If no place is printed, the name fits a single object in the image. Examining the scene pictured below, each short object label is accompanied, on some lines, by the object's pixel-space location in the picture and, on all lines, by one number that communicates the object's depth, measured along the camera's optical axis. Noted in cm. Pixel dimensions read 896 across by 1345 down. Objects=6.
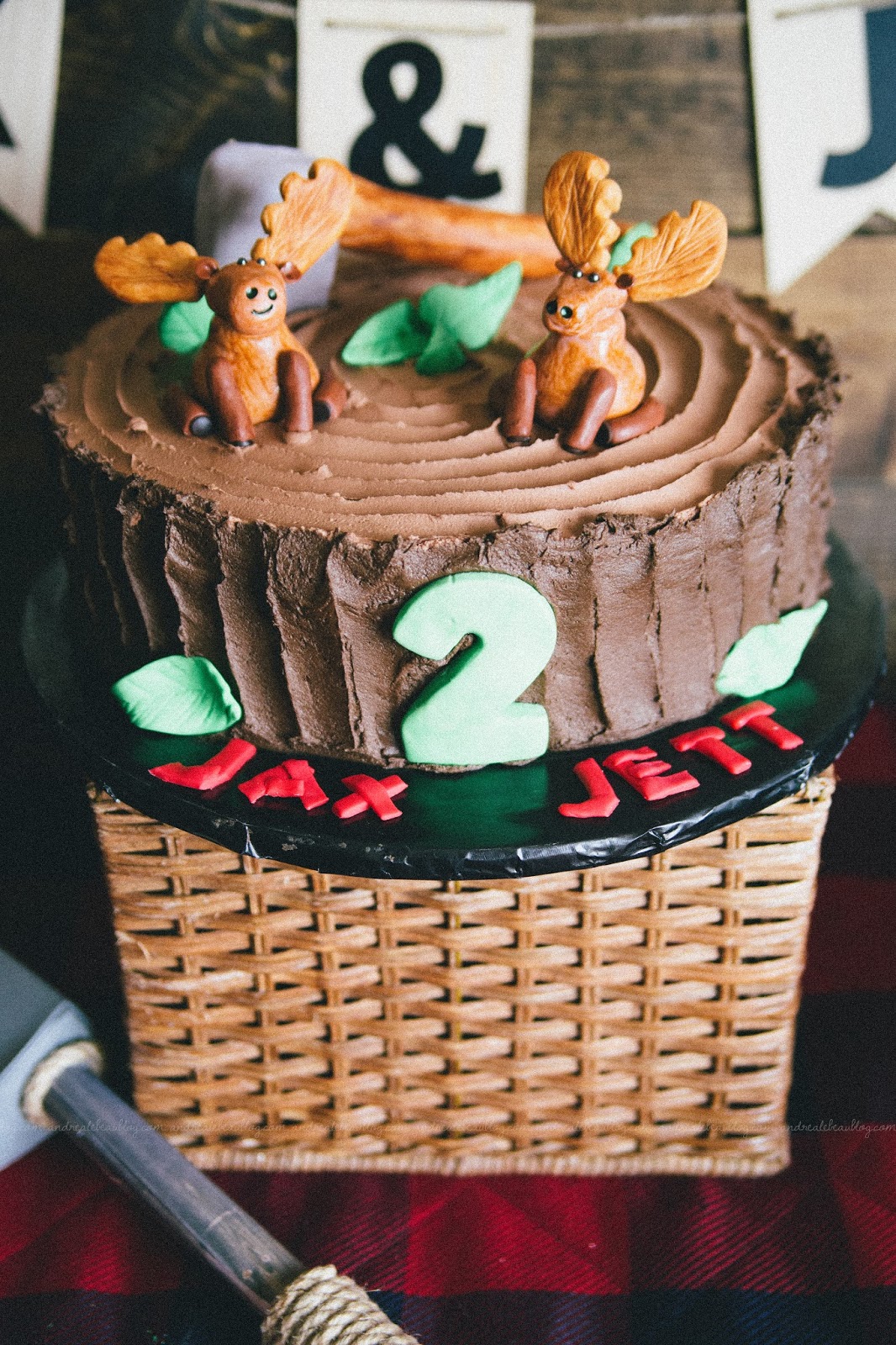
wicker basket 70
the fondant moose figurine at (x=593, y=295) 67
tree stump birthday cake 65
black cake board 65
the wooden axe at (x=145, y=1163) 66
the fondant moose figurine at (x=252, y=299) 68
